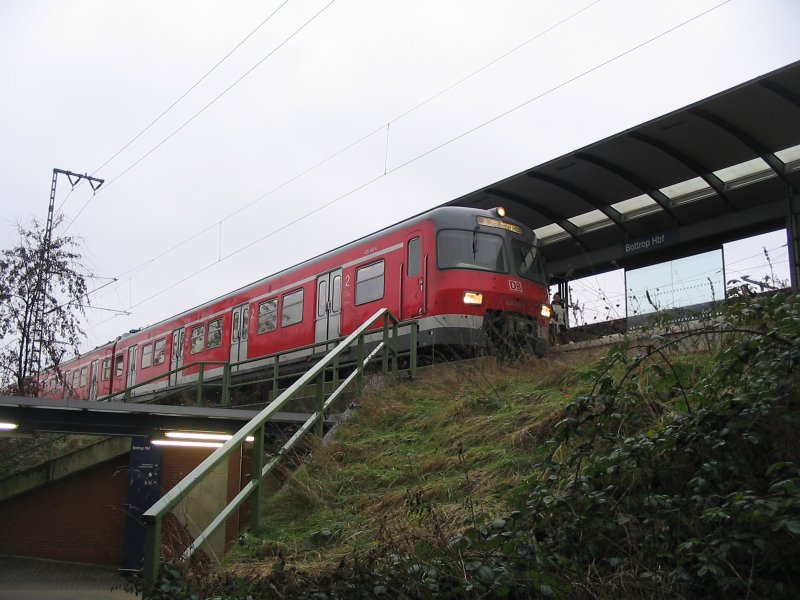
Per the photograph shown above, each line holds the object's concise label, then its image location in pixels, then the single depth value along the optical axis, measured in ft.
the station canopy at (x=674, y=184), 42.78
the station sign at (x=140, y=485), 57.47
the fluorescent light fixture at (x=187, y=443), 44.14
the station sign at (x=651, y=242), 51.55
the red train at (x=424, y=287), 43.27
